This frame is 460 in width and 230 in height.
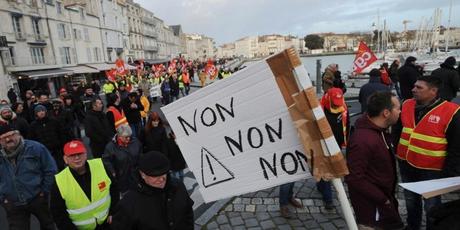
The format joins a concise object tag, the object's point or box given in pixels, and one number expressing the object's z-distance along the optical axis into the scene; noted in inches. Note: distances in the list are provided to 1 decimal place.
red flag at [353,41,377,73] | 486.6
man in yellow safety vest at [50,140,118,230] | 119.3
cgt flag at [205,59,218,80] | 836.6
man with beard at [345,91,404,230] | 97.3
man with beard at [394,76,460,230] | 120.5
